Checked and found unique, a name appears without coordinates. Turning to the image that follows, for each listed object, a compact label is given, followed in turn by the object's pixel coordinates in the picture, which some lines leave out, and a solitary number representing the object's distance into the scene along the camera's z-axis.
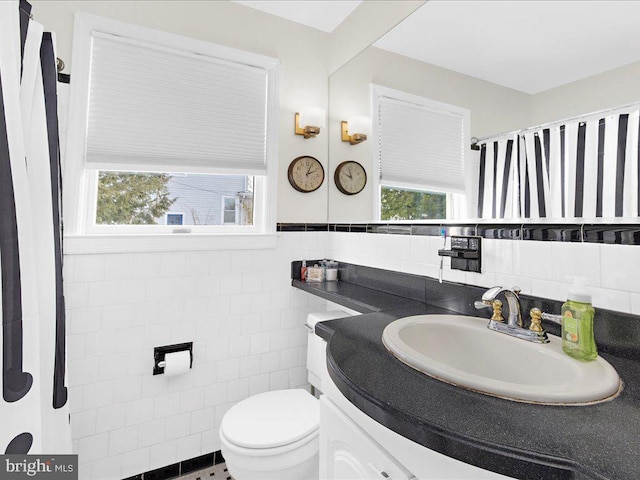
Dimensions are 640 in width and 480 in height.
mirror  0.94
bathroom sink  0.64
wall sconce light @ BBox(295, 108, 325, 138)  2.00
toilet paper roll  1.63
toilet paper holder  1.66
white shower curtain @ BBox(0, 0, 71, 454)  0.85
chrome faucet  0.93
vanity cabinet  0.60
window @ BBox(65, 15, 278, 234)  1.59
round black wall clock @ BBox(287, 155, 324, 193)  2.04
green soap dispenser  0.79
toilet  1.24
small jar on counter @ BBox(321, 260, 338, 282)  2.01
